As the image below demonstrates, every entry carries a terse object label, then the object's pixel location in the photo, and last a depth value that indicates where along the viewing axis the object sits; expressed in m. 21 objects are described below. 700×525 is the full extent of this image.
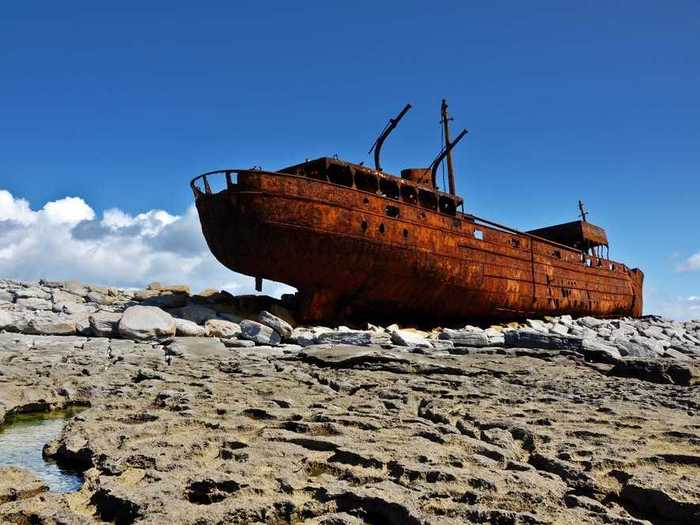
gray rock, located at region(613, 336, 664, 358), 12.42
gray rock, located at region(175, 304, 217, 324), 13.42
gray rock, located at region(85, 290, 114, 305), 16.01
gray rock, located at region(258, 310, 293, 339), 12.43
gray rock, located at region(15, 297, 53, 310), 14.06
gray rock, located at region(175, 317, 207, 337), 11.94
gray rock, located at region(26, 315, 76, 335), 11.41
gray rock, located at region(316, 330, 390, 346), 11.64
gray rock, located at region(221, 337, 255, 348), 11.41
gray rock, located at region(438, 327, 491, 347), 12.20
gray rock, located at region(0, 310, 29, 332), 11.41
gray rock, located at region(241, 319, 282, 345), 11.90
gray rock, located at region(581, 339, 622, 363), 10.08
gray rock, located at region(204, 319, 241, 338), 12.31
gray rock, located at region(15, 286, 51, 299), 15.02
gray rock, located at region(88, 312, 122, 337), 11.43
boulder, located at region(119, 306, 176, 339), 11.16
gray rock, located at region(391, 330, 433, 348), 11.42
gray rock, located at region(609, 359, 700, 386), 8.05
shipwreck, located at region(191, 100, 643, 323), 13.95
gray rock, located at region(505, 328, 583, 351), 10.86
